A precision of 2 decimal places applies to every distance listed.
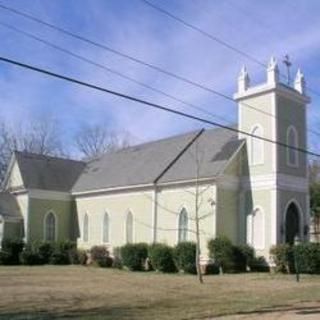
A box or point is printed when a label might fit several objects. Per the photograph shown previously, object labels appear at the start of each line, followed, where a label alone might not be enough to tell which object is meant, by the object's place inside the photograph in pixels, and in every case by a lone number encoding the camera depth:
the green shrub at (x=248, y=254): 36.22
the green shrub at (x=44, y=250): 44.99
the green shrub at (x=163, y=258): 35.38
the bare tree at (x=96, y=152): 82.00
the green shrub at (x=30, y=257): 44.22
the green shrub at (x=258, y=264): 36.33
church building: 37.97
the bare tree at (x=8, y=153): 73.94
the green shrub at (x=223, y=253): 35.12
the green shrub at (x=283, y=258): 33.56
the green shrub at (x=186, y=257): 34.09
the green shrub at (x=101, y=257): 42.13
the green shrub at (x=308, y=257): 31.59
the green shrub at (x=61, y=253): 45.12
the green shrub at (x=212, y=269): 35.38
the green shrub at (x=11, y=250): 43.94
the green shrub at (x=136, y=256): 37.34
